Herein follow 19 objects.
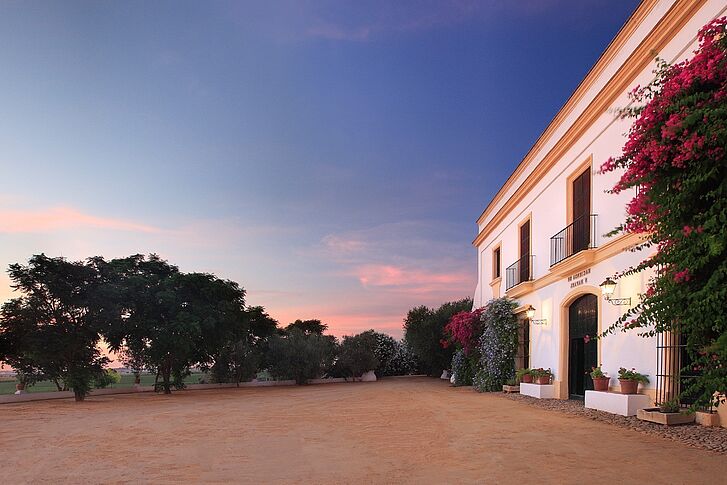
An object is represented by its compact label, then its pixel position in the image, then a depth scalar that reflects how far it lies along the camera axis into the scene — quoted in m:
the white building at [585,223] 11.00
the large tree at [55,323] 18.78
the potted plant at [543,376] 16.70
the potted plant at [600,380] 12.43
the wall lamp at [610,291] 12.07
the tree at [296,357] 33.56
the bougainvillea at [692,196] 4.39
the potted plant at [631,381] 11.10
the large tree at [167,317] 22.15
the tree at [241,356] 30.97
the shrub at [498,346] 20.78
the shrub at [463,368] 25.36
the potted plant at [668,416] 9.33
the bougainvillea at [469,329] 24.28
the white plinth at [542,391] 16.31
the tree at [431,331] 38.41
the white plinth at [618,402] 10.88
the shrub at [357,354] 38.16
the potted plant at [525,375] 17.69
